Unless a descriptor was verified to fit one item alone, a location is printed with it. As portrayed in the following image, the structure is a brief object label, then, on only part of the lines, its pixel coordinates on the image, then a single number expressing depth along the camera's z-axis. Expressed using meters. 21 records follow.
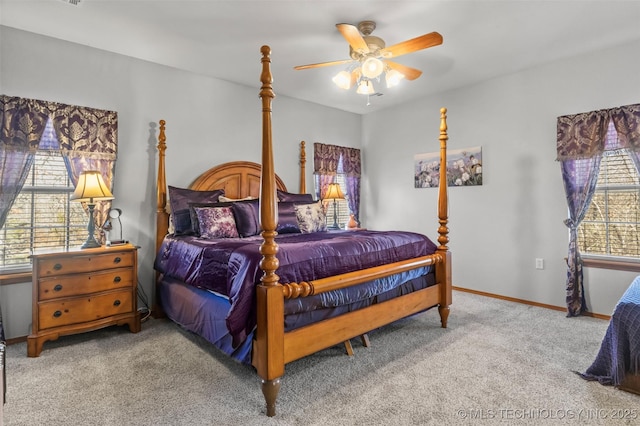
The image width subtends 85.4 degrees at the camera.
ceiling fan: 2.44
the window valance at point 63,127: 2.83
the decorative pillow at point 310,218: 3.73
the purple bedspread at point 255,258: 2.03
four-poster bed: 1.97
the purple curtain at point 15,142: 2.80
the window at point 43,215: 2.94
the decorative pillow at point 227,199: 3.80
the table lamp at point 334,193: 4.62
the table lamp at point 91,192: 2.86
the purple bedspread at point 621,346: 2.00
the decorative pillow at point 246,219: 3.38
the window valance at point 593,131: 3.15
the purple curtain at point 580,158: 3.29
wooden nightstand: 2.63
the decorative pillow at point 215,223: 3.15
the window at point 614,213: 3.29
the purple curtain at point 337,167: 5.06
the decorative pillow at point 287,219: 3.56
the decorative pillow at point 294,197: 4.22
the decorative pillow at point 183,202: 3.35
